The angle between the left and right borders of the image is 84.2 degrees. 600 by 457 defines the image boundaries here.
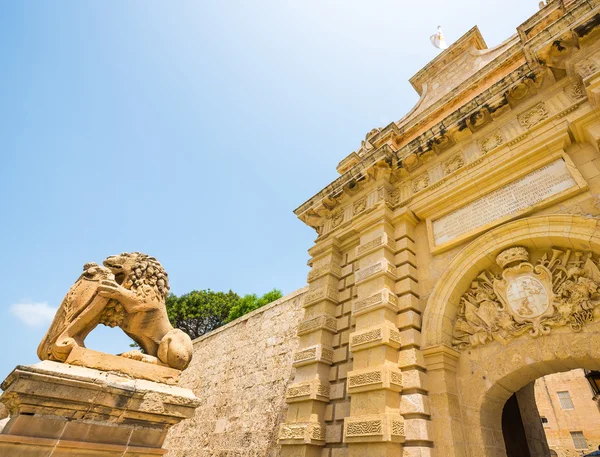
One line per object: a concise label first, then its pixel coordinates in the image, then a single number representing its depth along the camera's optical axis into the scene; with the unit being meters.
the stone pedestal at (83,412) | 2.86
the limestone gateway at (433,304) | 3.45
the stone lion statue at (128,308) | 3.79
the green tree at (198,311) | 27.64
